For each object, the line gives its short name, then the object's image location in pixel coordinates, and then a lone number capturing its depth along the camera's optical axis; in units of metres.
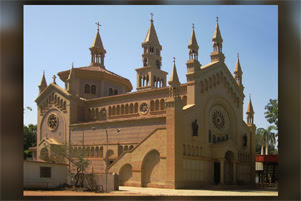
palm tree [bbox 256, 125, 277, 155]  85.31
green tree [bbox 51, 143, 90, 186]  38.34
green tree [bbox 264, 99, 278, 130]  55.79
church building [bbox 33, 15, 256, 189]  41.72
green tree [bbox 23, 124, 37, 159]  79.51
